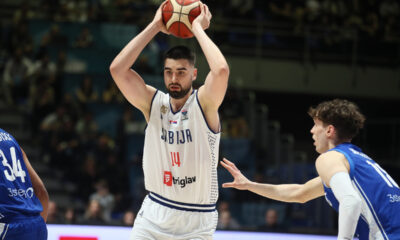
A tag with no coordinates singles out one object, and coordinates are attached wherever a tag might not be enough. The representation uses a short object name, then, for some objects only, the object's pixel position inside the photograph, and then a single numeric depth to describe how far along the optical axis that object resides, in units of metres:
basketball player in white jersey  8.75
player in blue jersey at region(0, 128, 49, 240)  7.15
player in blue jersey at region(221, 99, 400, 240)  6.56
